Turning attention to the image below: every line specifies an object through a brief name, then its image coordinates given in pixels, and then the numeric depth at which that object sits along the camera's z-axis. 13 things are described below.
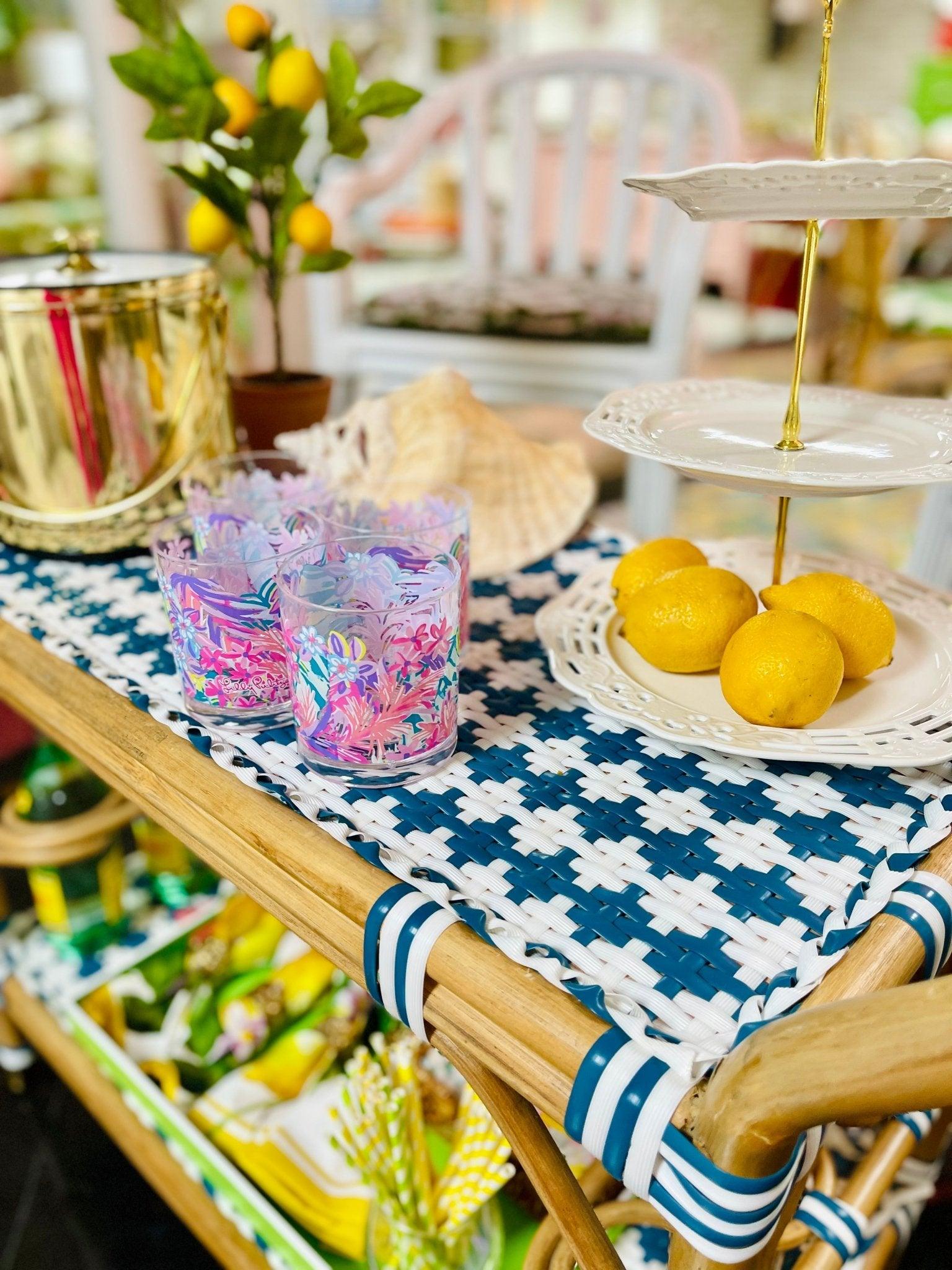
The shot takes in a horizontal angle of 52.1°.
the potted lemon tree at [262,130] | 0.89
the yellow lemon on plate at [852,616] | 0.58
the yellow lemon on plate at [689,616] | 0.60
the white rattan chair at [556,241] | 1.58
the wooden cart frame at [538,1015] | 0.33
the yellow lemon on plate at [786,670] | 0.53
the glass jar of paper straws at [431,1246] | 0.73
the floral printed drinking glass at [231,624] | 0.59
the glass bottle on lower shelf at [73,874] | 1.11
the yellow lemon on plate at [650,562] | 0.66
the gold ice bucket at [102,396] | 0.75
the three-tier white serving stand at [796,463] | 0.49
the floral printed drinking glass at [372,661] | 0.52
